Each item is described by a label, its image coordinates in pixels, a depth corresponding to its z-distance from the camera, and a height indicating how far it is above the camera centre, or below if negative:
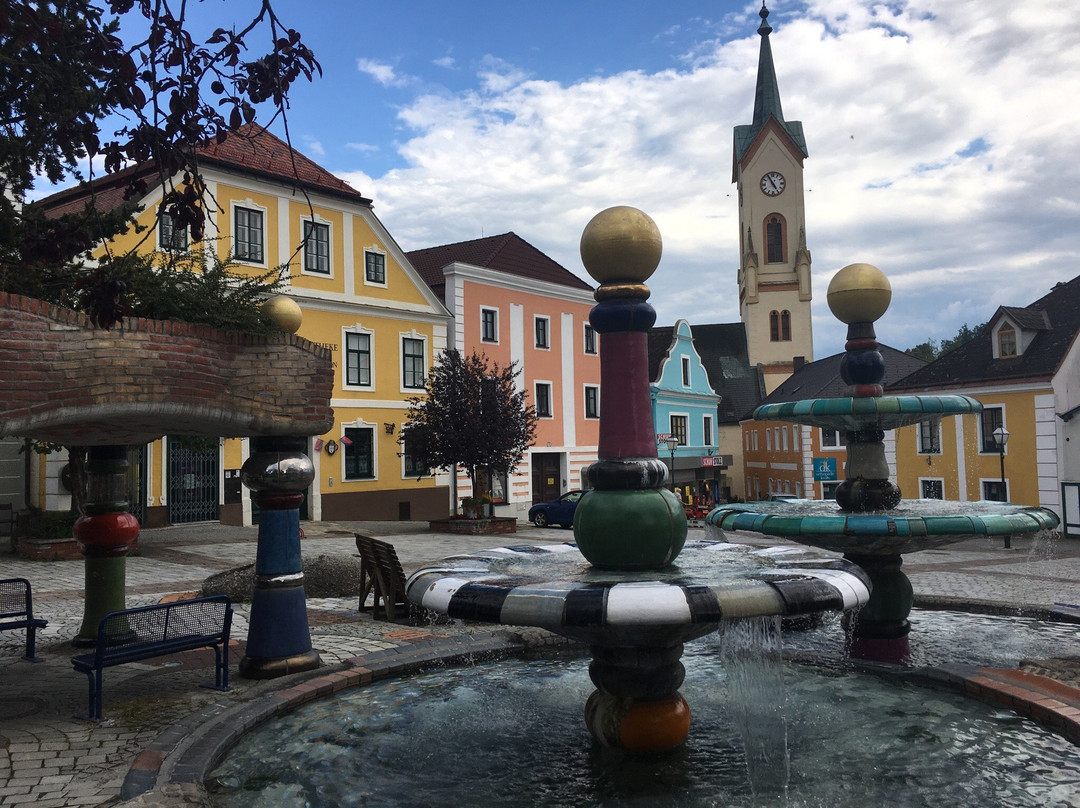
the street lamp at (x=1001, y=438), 22.38 +0.17
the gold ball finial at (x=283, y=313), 7.11 +1.24
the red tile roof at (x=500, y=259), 33.38 +7.98
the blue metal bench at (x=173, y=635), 5.84 -1.28
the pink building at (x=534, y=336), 31.47 +4.68
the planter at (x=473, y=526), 24.09 -1.96
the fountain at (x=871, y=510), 6.28 -0.52
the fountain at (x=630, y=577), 3.86 -0.64
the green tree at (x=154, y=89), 3.82 +1.75
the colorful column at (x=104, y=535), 7.87 -0.64
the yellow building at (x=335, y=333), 22.97 +4.10
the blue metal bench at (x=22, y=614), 7.34 -1.31
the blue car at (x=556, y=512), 27.11 -1.82
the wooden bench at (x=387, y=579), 9.48 -1.36
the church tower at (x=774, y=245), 61.47 +15.15
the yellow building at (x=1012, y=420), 24.30 +0.73
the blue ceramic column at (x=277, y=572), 6.83 -0.89
